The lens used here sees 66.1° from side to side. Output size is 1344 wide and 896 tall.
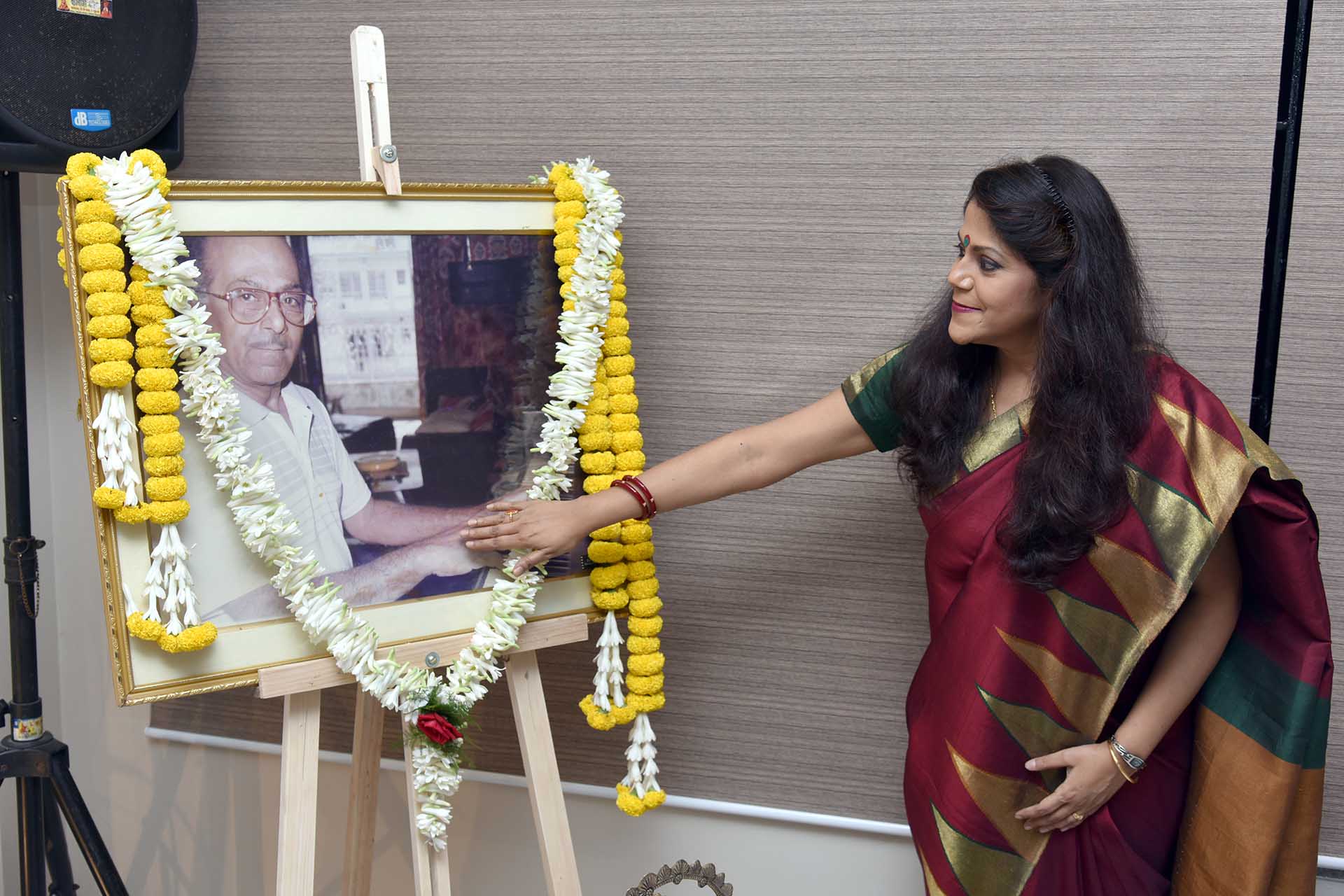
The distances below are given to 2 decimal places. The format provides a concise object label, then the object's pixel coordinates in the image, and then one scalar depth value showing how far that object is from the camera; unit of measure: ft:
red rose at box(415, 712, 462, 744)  4.43
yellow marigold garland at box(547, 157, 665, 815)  4.93
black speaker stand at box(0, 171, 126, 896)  4.77
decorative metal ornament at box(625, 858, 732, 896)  4.89
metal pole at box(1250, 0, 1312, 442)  5.02
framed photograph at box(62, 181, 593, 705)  4.12
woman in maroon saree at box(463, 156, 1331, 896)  4.20
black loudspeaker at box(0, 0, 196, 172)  4.45
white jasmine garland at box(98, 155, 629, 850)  3.91
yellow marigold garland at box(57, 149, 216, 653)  3.81
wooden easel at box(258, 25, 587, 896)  4.35
